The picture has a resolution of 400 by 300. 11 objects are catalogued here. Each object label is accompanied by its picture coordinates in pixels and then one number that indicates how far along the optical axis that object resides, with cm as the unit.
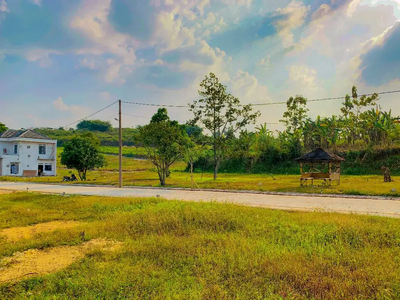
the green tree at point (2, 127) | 6050
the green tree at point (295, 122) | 3938
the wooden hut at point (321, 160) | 2123
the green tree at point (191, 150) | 2458
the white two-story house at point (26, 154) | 4581
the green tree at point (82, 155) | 3288
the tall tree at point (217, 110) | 2816
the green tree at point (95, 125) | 10012
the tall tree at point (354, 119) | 3662
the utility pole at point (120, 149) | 2290
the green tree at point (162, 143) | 2372
